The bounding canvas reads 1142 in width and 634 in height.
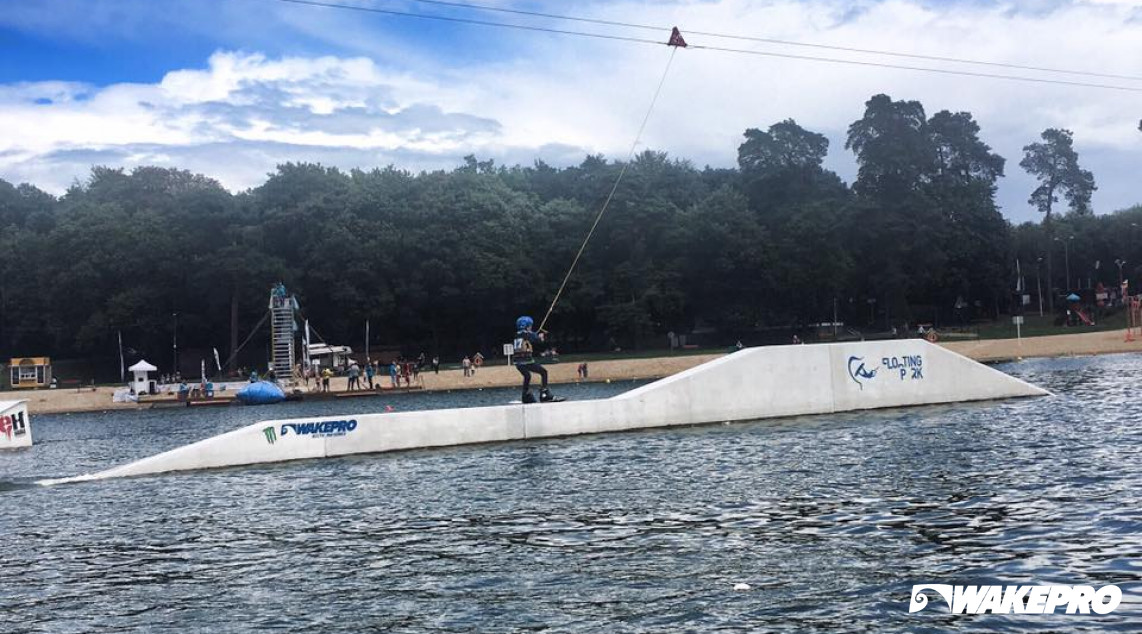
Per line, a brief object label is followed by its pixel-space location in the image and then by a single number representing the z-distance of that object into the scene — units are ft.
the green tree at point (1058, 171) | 416.46
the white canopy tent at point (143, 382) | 234.38
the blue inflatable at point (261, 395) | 212.23
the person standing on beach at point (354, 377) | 231.09
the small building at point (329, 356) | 272.72
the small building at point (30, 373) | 278.26
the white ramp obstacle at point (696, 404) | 82.12
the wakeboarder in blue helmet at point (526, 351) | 88.94
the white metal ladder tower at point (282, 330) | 246.68
